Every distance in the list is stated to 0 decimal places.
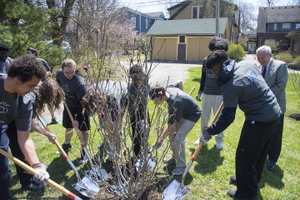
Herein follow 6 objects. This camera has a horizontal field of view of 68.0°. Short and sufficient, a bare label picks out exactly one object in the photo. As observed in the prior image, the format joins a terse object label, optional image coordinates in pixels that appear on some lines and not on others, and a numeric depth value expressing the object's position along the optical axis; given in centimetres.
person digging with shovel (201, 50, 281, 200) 241
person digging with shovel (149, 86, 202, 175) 306
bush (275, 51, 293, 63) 1925
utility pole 1414
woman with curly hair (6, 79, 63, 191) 285
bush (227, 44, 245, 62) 2131
